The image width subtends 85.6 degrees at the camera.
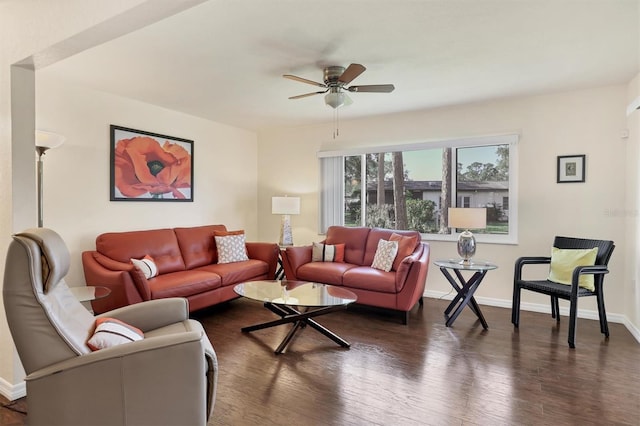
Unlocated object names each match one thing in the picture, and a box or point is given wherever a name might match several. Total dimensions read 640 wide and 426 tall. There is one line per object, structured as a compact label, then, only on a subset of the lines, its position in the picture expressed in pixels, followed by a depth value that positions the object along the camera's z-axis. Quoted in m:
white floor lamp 2.82
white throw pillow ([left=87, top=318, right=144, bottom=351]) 1.62
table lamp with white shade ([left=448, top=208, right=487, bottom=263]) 3.64
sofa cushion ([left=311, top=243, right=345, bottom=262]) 4.47
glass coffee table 2.79
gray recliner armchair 1.48
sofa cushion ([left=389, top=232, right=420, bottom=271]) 3.95
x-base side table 3.46
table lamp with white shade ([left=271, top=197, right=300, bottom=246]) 5.11
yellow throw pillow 3.20
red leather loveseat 3.56
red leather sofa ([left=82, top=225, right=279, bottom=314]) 3.15
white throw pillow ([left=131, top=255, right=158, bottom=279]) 3.35
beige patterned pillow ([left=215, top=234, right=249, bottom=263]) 4.39
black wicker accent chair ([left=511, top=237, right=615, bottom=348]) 2.98
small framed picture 3.75
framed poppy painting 3.95
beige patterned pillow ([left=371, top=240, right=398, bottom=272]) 3.97
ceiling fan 2.82
